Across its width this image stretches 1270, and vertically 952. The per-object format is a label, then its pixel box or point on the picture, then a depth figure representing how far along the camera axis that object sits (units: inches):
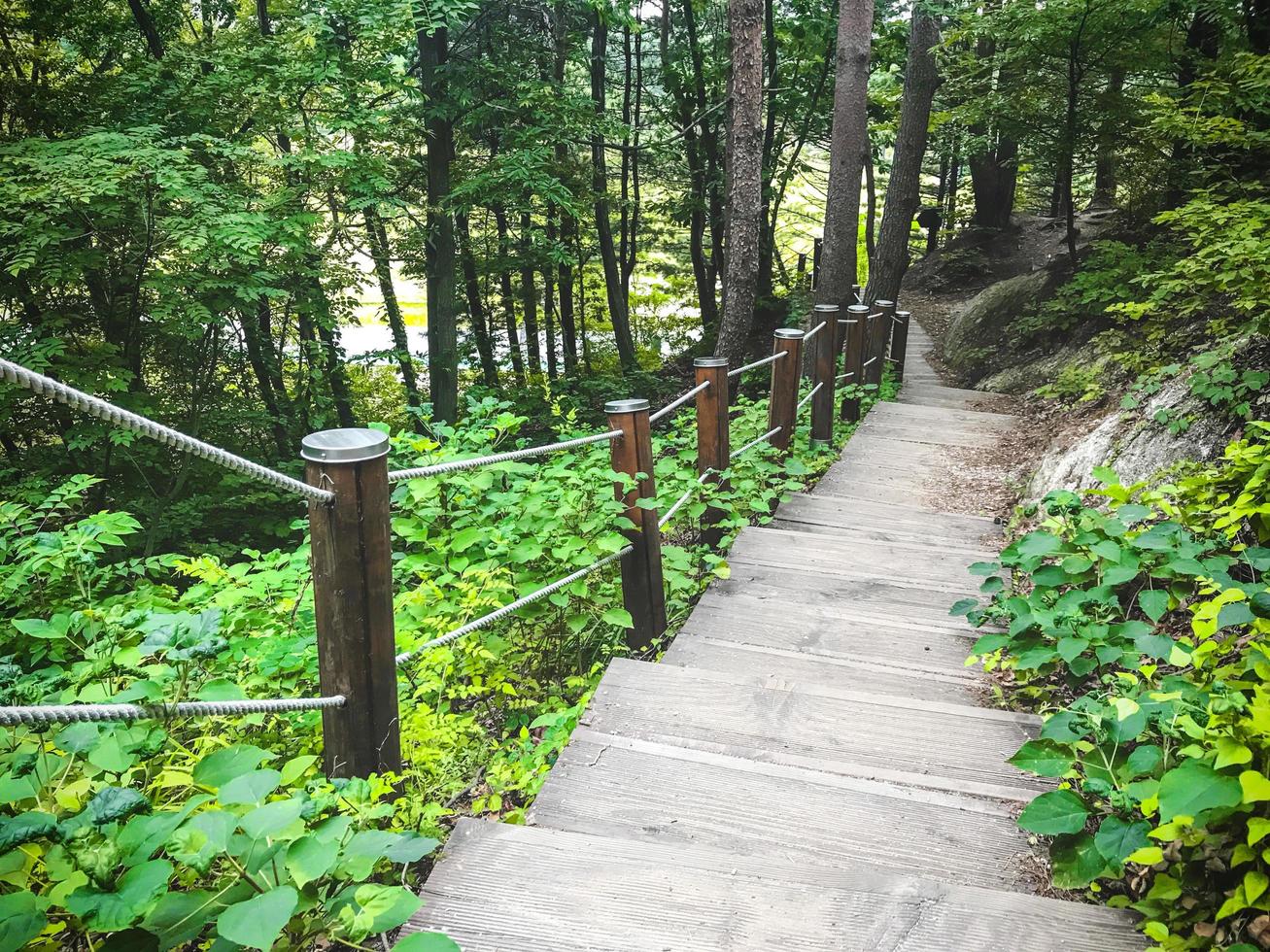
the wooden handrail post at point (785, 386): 219.9
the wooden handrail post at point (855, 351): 319.0
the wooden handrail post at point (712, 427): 181.0
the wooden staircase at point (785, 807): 69.5
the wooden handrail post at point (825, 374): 264.8
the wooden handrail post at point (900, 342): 431.2
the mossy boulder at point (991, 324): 441.4
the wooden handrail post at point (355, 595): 70.9
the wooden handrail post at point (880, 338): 366.6
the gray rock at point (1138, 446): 166.7
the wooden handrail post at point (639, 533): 133.4
